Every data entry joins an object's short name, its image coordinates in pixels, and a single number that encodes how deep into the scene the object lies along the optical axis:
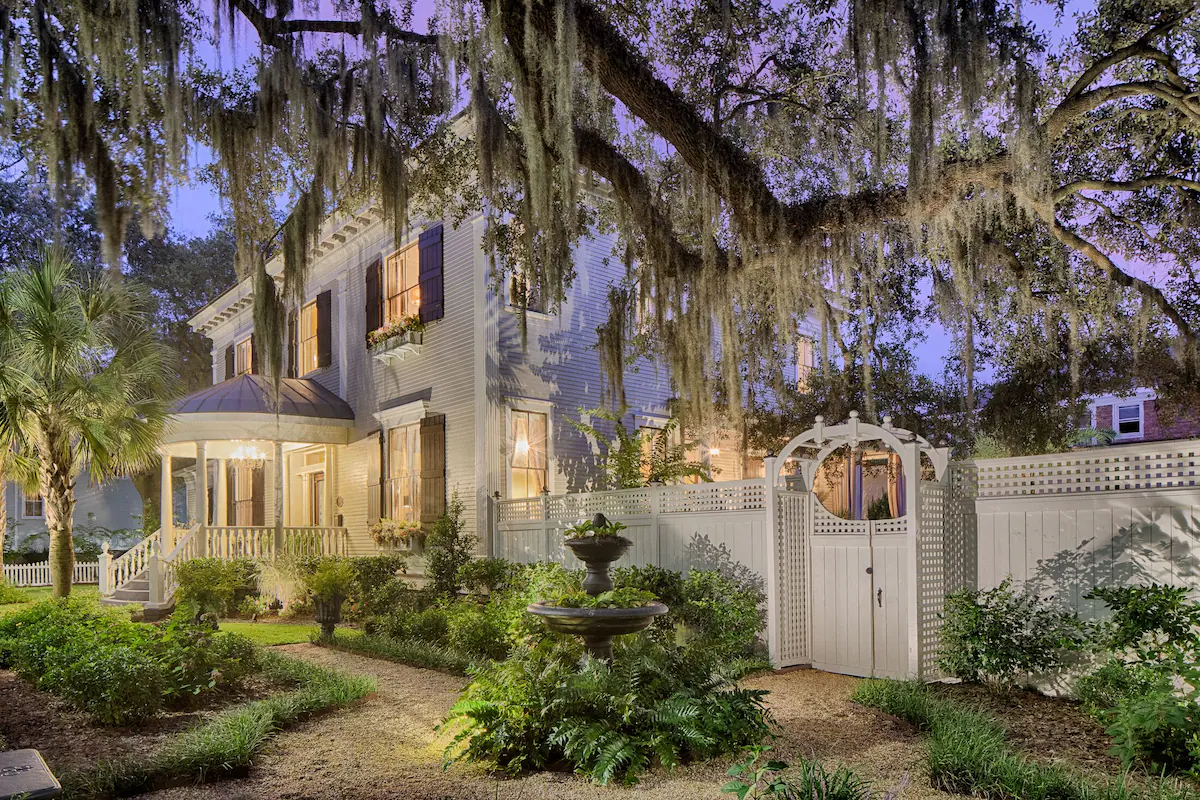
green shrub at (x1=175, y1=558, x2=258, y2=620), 13.30
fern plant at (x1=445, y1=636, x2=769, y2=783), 5.07
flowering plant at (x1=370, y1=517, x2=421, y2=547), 14.42
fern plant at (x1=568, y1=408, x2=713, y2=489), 13.10
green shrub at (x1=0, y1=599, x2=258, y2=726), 6.39
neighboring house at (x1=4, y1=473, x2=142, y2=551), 27.77
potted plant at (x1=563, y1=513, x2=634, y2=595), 6.18
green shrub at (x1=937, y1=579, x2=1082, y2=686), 7.11
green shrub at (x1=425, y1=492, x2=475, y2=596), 13.01
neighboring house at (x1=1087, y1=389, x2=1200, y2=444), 22.28
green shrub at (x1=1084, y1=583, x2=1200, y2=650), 5.88
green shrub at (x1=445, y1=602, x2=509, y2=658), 8.93
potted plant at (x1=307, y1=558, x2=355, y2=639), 10.83
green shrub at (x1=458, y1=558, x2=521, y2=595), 12.26
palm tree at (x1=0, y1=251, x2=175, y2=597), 12.46
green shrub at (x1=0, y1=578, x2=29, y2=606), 15.81
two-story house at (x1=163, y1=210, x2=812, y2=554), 13.82
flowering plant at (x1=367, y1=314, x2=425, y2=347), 14.82
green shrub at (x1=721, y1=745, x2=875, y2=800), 3.83
